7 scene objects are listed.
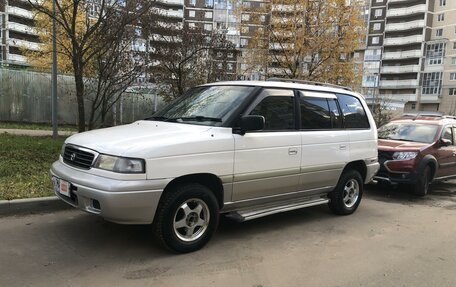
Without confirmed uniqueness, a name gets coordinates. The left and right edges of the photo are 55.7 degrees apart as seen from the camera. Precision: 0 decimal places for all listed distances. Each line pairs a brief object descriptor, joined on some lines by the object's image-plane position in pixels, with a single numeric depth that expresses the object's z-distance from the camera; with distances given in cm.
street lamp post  1306
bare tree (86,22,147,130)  1332
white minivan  446
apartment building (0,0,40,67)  5866
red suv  880
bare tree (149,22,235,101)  1697
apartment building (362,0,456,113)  8069
